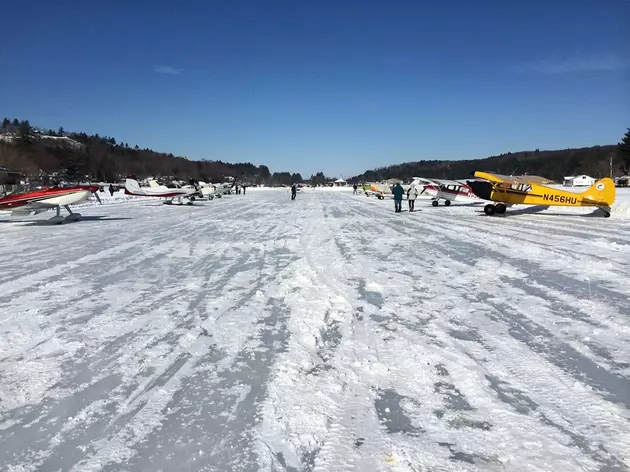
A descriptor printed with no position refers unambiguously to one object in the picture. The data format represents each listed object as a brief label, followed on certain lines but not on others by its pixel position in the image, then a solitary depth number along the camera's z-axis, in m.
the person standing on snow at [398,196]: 20.77
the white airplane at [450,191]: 26.16
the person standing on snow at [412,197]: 21.89
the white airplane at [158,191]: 28.67
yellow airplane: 16.98
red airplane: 15.24
